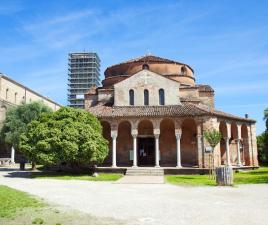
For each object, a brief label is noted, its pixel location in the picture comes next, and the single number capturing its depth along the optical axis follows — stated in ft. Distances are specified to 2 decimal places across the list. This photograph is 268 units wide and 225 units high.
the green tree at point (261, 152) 160.91
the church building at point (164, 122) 103.24
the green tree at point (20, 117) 135.23
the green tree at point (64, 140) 85.05
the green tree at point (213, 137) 83.82
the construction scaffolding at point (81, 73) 454.81
